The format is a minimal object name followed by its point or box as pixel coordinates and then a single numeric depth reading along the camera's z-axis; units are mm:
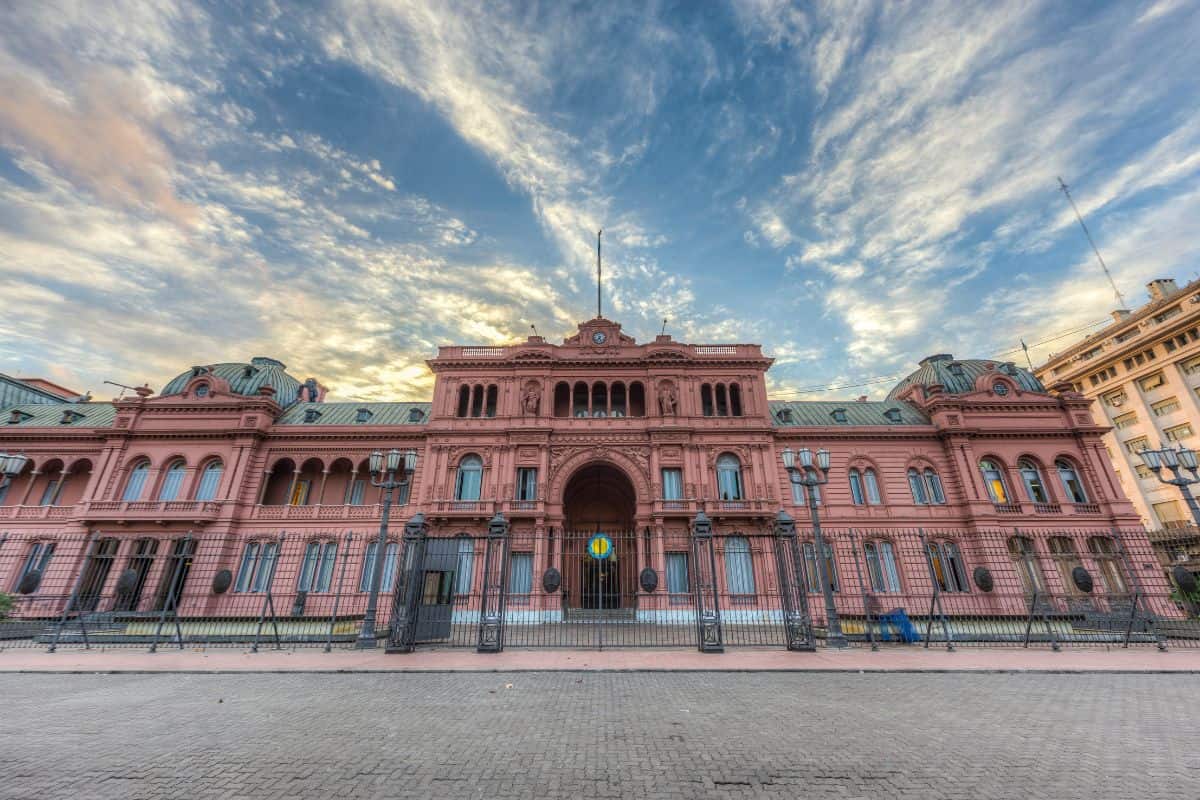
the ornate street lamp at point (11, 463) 15156
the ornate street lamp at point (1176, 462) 12681
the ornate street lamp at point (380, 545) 13117
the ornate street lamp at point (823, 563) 12805
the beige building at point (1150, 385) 38125
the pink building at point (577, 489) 22797
